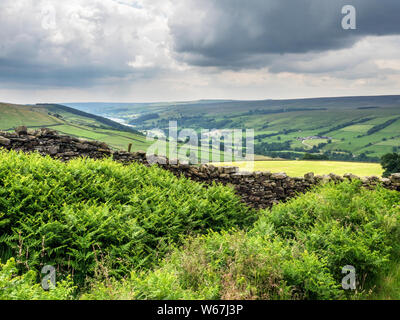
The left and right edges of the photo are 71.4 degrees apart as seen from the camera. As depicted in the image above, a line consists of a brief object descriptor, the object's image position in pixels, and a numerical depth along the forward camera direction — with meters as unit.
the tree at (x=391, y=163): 17.95
